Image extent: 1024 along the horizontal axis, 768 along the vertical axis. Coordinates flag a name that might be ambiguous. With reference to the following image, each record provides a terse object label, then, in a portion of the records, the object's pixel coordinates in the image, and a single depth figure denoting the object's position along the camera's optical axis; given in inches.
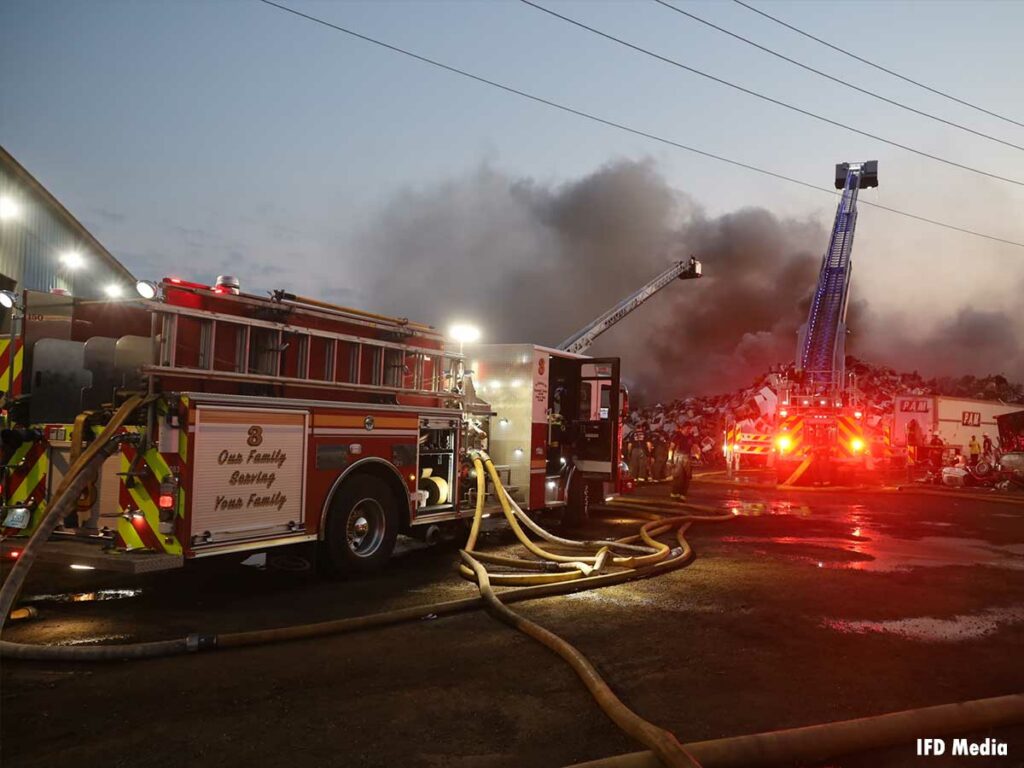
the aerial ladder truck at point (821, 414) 772.6
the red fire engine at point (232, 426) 238.8
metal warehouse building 622.5
